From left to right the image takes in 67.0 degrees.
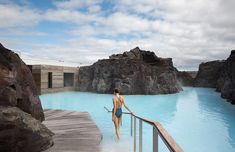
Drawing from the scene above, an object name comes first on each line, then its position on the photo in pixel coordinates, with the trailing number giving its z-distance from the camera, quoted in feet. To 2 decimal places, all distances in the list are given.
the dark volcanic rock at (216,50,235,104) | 49.85
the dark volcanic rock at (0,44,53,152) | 8.84
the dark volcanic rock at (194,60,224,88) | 120.63
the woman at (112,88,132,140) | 15.23
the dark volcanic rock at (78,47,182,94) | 62.66
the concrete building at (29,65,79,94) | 49.97
